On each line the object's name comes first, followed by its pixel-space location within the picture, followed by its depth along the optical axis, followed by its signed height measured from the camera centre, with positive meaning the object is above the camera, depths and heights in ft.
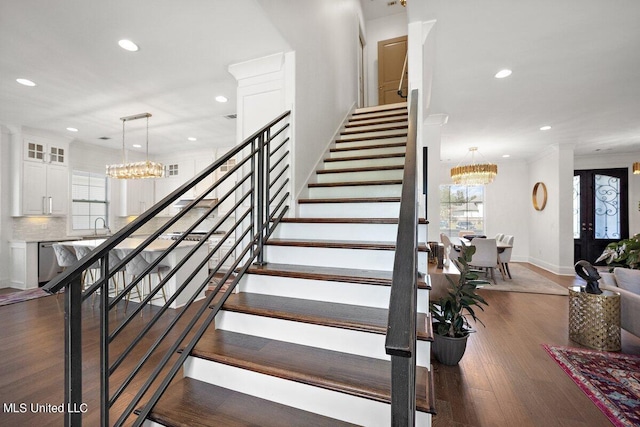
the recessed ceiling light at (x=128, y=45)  8.81 +5.10
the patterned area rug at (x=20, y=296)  14.30 -4.30
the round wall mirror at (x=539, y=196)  24.54 +1.64
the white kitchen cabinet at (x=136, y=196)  23.27 +1.39
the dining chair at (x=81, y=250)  14.31 -1.82
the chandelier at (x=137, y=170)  15.76 +2.34
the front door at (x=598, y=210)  24.35 +0.44
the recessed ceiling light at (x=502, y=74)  11.81 +5.71
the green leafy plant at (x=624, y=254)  13.44 -1.85
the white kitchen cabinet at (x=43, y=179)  17.33 +2.02
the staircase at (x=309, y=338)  4.37 -2.32
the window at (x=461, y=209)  29.50 +0.56
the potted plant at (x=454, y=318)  8.51 -3.11
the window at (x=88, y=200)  20.74 +0.95
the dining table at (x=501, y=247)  19.93 -2.23
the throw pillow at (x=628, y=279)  10.51 -2.29
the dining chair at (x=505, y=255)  20.13 -2.75
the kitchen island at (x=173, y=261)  13.08 -2.27
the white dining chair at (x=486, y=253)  18.65 -2.45
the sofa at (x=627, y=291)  9.29 -2.59
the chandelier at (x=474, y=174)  20.15 +2.83
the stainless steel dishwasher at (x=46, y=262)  17.46 -3.01
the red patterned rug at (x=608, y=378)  6.73 -4.42
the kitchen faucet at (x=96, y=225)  21.43 -0.94
